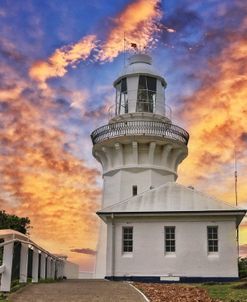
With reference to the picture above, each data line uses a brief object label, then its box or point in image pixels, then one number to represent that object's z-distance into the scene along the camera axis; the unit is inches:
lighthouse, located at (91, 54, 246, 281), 710.5
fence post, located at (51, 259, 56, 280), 718.1
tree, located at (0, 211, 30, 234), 998.5
